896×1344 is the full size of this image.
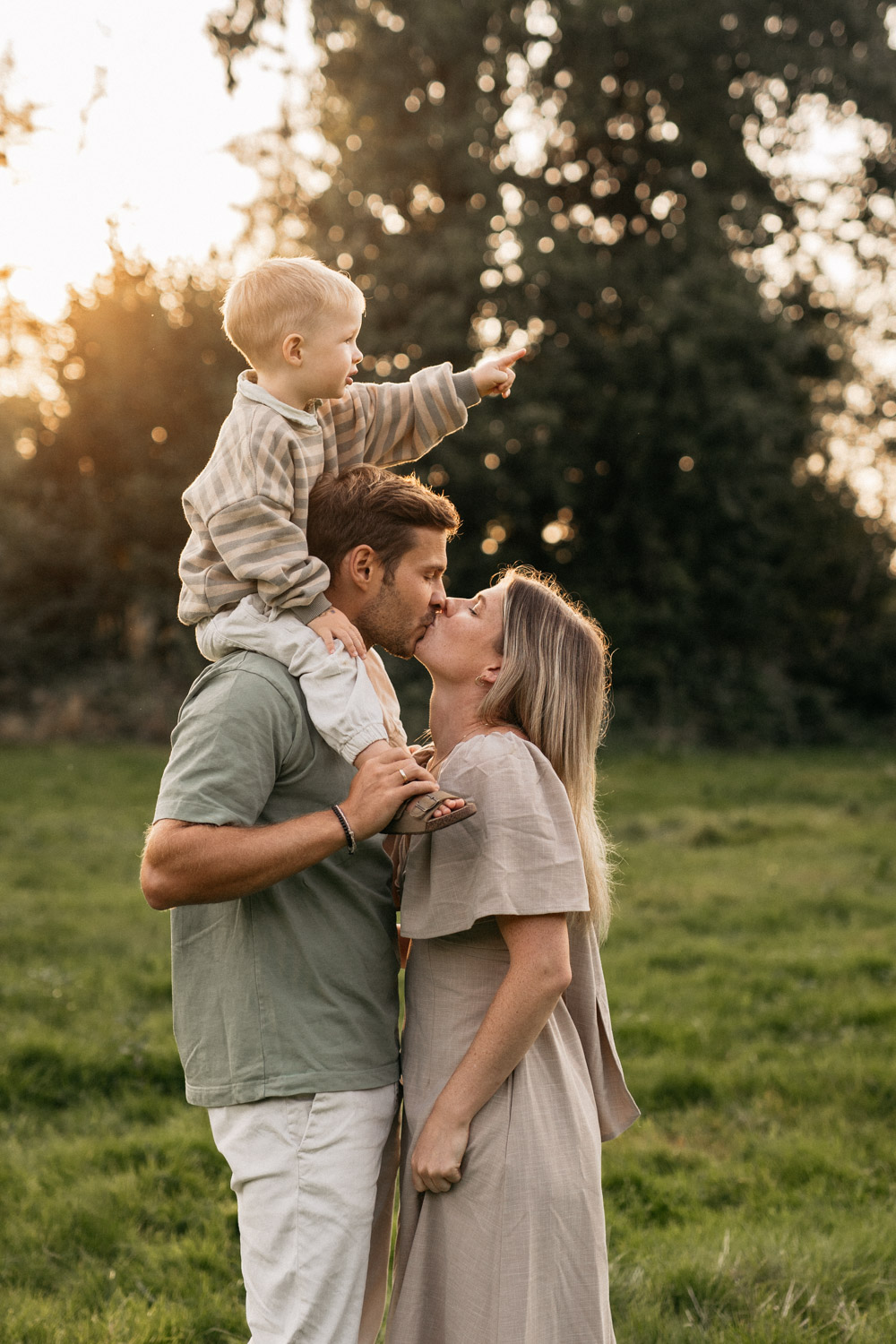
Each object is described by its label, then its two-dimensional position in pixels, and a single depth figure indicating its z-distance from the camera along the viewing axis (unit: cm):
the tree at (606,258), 2061
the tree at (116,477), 2127
